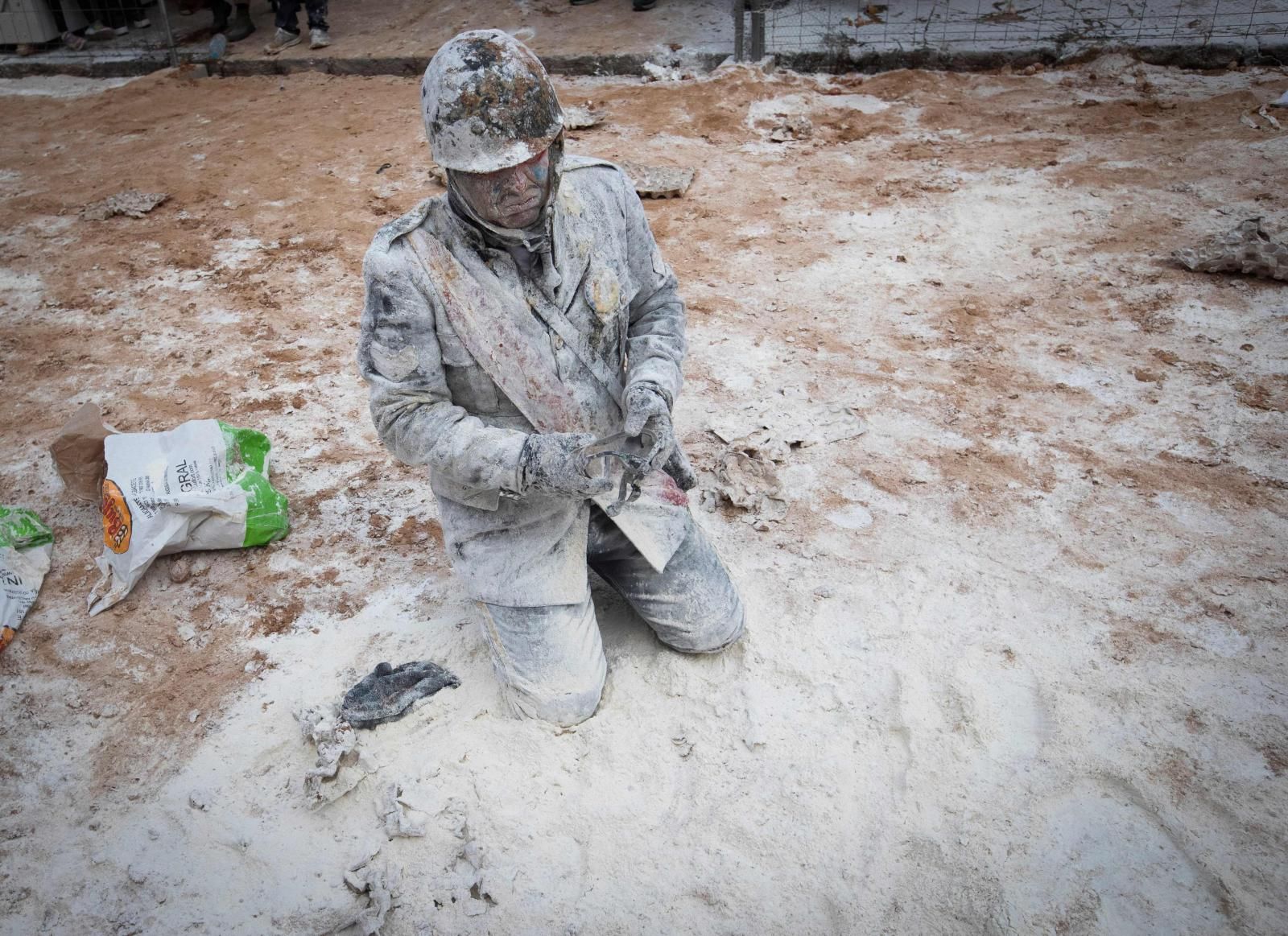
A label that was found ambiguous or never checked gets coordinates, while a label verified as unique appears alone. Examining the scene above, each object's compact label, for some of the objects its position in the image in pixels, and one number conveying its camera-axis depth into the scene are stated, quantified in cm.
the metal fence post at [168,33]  927
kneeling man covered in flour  239
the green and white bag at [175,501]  338
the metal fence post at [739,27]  782
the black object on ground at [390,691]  286
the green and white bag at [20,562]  334
